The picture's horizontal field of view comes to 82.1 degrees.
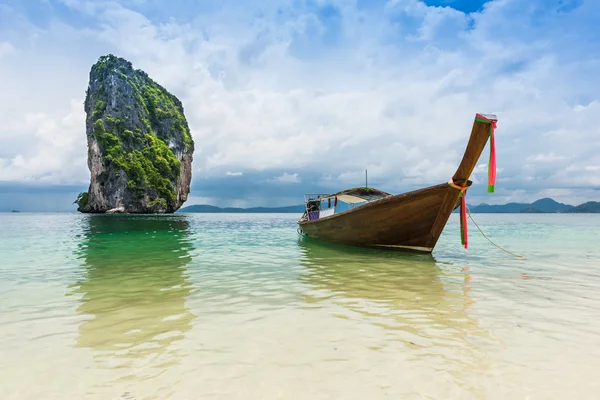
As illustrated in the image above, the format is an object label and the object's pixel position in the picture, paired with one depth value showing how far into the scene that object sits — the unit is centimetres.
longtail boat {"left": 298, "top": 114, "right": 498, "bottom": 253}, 938
